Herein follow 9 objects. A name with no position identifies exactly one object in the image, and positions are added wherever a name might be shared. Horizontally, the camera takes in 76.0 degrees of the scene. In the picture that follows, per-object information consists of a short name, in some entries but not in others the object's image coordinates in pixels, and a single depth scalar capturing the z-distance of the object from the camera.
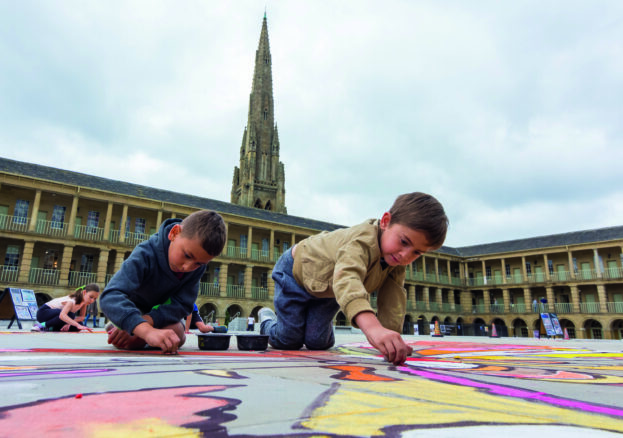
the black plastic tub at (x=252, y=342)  3.31
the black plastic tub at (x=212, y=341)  3.12
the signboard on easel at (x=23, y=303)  8.56
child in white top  7.24
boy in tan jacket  2.25
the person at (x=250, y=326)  17.52
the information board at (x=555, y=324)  14.77
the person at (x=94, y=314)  13.67
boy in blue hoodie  2.40
